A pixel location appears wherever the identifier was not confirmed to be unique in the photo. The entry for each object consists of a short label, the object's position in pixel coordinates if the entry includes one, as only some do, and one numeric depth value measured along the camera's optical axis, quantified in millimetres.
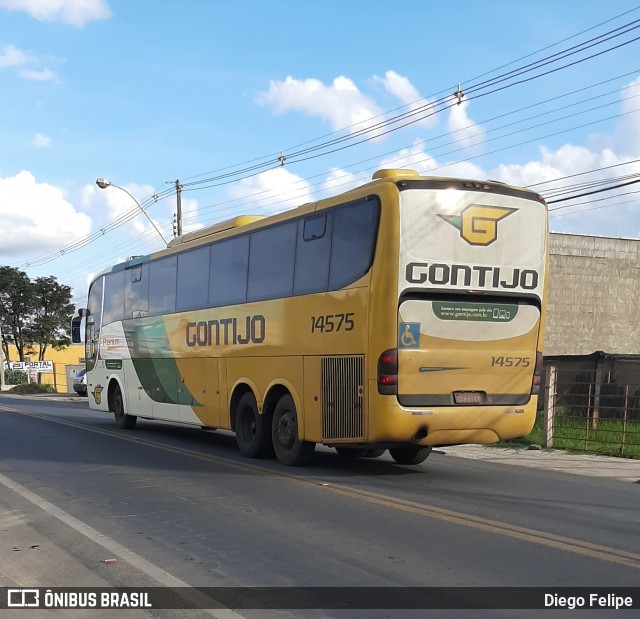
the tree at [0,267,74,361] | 66188
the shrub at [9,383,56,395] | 49116
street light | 31234
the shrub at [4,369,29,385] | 66375
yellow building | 48866
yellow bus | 10148
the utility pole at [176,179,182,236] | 35781
